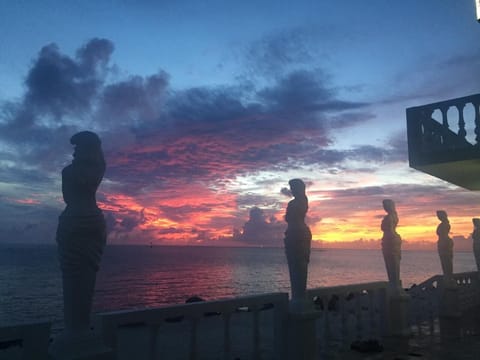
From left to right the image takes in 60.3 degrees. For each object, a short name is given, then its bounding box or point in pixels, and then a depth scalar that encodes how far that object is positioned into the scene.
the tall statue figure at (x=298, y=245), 6.97
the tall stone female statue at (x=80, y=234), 4.29
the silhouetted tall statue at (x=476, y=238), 15.16
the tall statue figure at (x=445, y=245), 12.67
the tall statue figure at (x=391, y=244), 9.92
